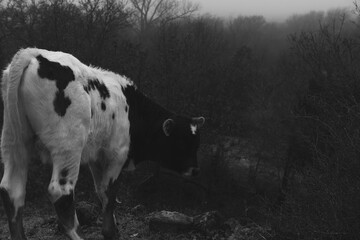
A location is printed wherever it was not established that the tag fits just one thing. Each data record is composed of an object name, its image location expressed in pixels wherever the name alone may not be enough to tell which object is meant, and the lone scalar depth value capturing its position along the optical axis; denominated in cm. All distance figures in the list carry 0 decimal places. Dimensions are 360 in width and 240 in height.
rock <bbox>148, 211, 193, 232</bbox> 622
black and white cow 405
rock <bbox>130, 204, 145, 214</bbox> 767
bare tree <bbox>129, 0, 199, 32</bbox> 4521
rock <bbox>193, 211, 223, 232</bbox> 625
